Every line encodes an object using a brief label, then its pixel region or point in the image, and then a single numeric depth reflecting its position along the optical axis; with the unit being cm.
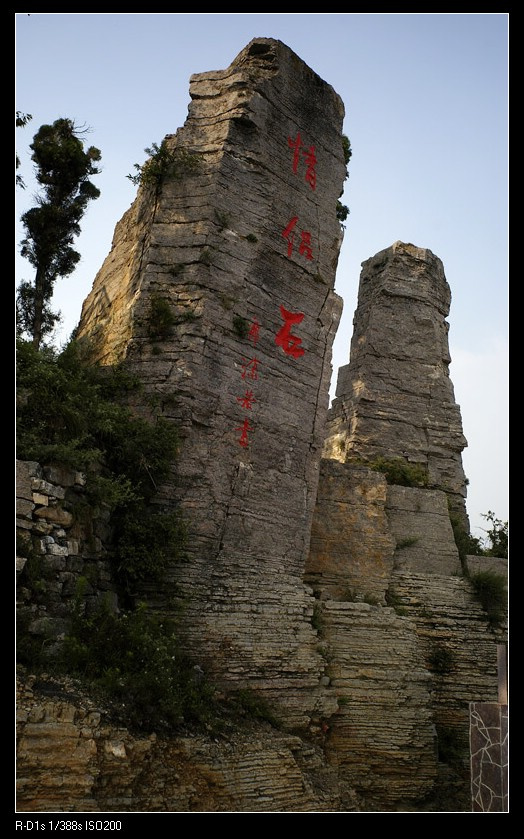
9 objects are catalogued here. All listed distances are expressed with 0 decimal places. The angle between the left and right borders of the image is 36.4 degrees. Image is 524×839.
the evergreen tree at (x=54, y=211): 1504
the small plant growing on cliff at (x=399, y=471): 1658
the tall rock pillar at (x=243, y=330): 1168
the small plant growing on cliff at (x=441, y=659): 1397
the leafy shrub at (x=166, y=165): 1364
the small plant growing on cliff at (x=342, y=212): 1658
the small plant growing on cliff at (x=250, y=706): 1076
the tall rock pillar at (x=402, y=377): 1761
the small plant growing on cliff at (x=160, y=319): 1255
